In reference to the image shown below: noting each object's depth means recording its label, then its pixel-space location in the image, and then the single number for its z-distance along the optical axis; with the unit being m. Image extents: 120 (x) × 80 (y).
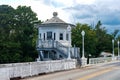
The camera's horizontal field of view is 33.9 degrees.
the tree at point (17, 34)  39.08
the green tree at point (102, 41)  51.02
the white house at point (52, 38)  29.35
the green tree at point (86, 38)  42.31
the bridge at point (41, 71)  11.70
